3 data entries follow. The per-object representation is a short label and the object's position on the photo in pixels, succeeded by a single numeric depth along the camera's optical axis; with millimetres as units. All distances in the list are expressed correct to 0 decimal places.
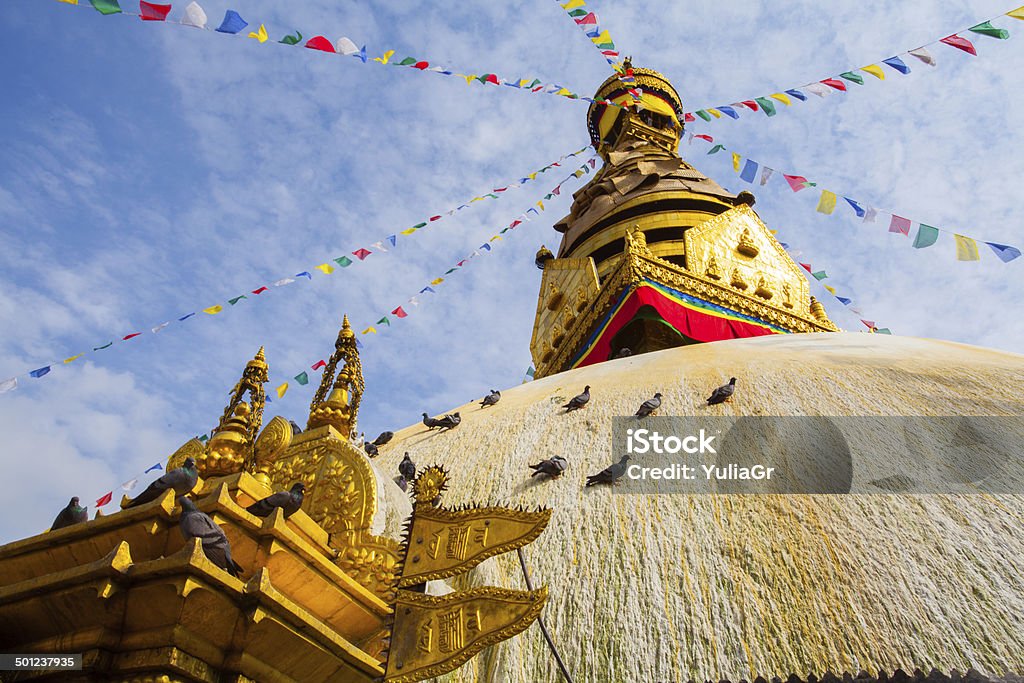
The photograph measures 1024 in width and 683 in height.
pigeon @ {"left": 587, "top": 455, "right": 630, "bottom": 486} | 5090
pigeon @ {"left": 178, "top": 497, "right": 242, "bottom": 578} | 2787
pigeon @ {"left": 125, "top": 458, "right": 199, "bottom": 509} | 3355
